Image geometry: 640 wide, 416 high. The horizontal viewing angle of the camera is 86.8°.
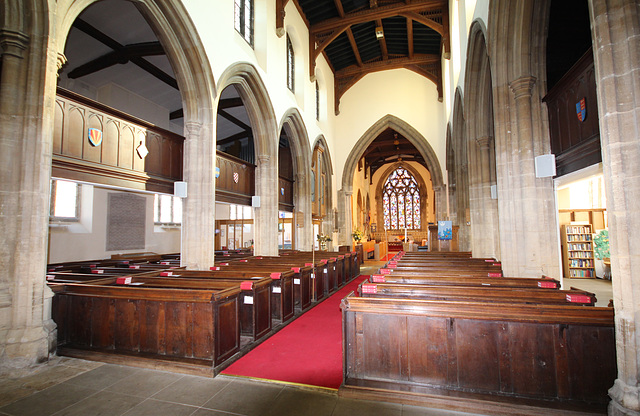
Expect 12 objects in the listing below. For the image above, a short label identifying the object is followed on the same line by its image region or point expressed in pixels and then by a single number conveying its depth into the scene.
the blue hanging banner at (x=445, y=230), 11.19
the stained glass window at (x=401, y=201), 26.19
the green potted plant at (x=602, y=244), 7.19
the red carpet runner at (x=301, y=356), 3.24
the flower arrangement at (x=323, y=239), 12.19
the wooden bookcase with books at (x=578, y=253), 9.41
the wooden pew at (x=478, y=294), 2.88
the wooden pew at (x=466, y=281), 3.71
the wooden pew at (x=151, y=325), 3.36
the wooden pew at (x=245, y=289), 4.00
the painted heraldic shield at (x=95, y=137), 5.14
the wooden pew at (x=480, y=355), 2.40
